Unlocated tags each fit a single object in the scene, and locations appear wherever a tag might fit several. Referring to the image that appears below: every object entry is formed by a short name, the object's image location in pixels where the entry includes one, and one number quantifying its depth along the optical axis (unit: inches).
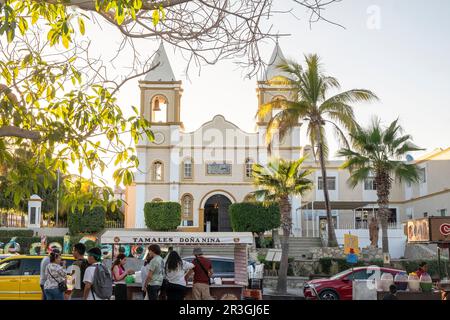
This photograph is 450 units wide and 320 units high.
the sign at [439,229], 711.7
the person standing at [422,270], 681.6
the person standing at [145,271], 518.0
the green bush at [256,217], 1612.9
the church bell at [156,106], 1927.4
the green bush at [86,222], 1657.2
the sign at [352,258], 982.9
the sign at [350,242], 1089.0
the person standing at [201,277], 516.4
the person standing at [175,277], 464.4
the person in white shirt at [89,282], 392.2
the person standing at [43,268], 481.1
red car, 850.1
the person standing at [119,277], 551.2
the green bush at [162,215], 1708.9
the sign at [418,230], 732.0
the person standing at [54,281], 461.7
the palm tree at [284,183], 1131.9
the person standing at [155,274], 473.7
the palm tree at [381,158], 1279.5
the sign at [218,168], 1865.2
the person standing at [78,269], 440.5
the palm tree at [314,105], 1318.9
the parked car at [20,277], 653.3
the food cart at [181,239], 682.8
